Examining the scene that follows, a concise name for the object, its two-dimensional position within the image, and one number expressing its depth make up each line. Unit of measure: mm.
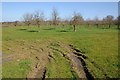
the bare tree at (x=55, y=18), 43745
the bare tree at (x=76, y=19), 32249
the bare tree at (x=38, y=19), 38285
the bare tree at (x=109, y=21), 49007
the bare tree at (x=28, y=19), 45125
